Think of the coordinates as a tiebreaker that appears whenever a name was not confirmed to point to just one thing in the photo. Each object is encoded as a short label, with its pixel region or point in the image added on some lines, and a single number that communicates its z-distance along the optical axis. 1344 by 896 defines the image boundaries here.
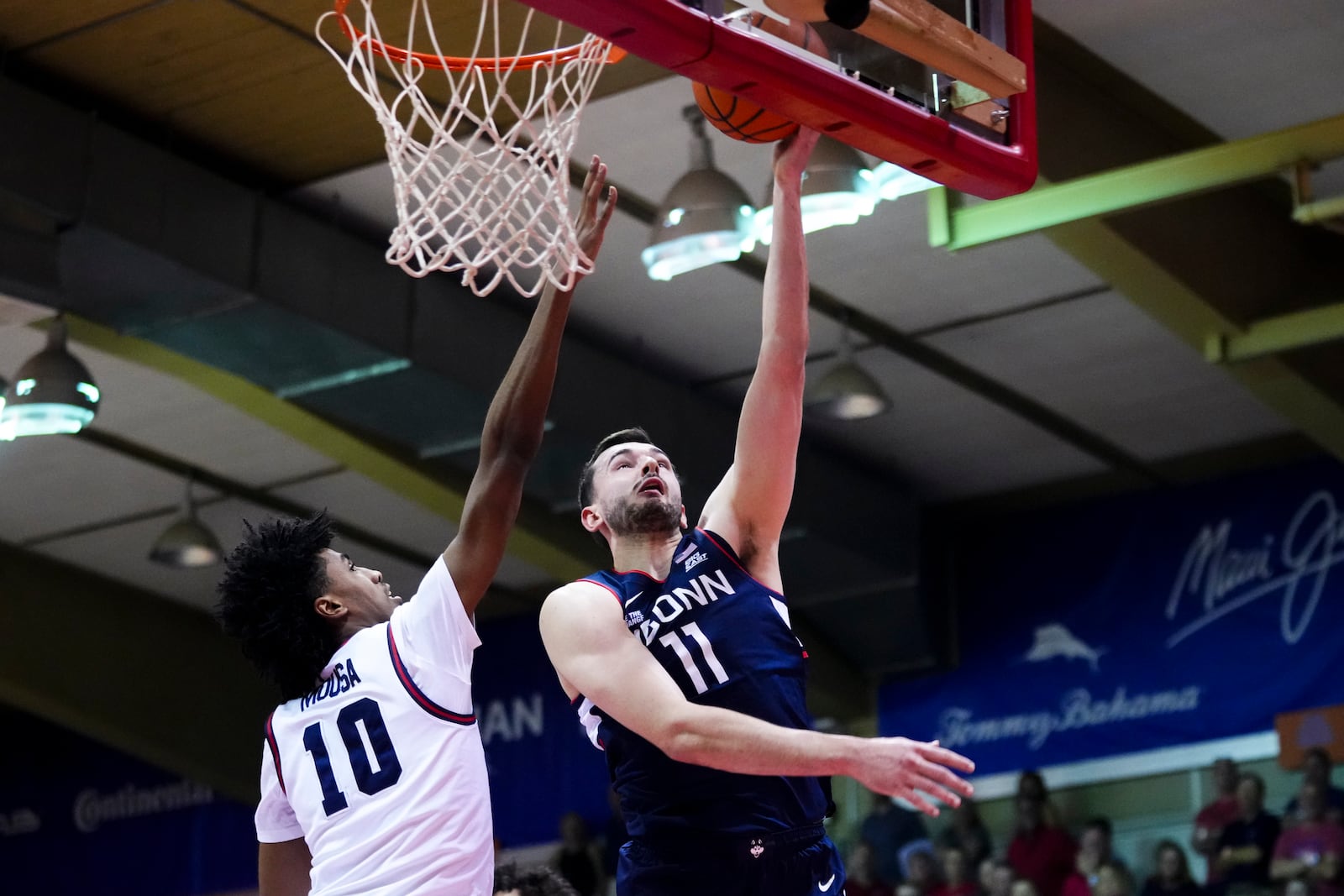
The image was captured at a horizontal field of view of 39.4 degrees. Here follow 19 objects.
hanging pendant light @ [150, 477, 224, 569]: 15.01
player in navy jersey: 4.56
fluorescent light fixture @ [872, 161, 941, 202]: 9.33
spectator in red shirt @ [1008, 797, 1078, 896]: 13.98
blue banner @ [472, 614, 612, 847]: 17.17
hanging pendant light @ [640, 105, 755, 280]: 9.91
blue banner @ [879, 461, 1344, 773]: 14.34
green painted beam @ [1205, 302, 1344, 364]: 11.57
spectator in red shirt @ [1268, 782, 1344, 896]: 12.12
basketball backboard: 4.45
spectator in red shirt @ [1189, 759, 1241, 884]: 13.30
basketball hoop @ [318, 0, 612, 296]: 5.25
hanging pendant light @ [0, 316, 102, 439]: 10.70
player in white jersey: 4.20
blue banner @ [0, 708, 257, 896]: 19.08
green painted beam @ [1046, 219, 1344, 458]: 10.85
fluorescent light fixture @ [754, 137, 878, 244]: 9.08
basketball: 5.03
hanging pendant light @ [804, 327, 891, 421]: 12.54
